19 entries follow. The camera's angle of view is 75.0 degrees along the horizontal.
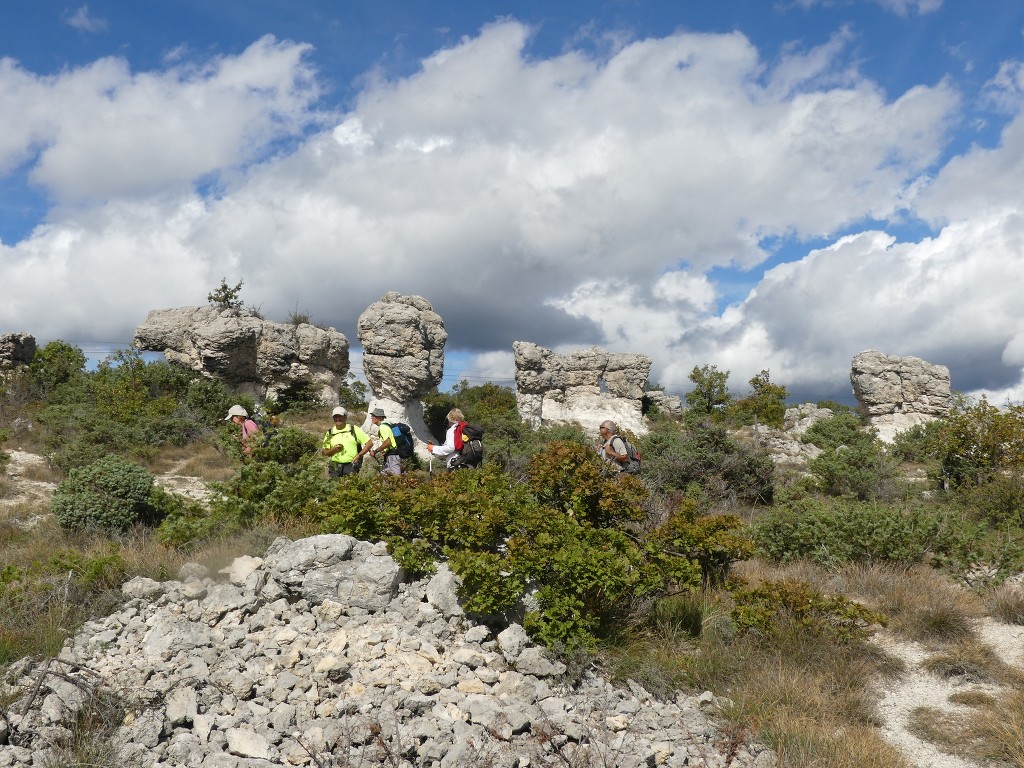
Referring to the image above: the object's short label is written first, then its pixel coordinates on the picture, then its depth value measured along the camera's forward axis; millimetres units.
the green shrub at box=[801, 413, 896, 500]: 12688
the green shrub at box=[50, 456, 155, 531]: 8617
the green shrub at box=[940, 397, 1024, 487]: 13641
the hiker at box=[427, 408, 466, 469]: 9328
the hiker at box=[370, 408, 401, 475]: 9359
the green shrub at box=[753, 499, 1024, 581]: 7801
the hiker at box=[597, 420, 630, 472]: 8742
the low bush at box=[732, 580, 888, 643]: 5684
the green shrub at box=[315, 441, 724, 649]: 5090
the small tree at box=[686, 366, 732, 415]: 33391
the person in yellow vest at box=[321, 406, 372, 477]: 9320
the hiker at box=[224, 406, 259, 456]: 8453
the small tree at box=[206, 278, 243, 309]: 25859
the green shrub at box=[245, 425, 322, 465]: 8258
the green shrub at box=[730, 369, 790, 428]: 31359
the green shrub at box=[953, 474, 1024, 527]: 10188
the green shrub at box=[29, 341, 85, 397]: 24422
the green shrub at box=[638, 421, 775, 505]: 12594
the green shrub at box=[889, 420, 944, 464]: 15094
